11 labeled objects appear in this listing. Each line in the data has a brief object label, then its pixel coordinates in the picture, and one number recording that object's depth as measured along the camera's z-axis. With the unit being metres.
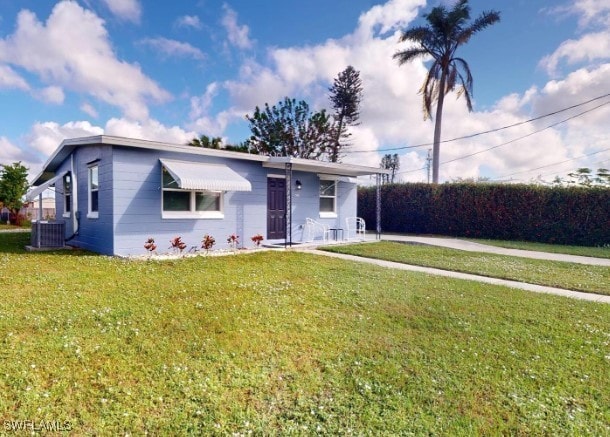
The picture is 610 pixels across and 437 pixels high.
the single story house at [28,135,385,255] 10.41
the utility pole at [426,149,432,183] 57.23
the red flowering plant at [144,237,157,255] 10.59
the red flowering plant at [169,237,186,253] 10.98
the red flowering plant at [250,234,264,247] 13.17
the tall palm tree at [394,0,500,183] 24.00
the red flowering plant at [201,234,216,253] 11.70
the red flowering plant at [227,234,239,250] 12.68
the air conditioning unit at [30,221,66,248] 11.85
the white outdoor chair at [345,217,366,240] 17.39
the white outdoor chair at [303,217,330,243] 15.61
